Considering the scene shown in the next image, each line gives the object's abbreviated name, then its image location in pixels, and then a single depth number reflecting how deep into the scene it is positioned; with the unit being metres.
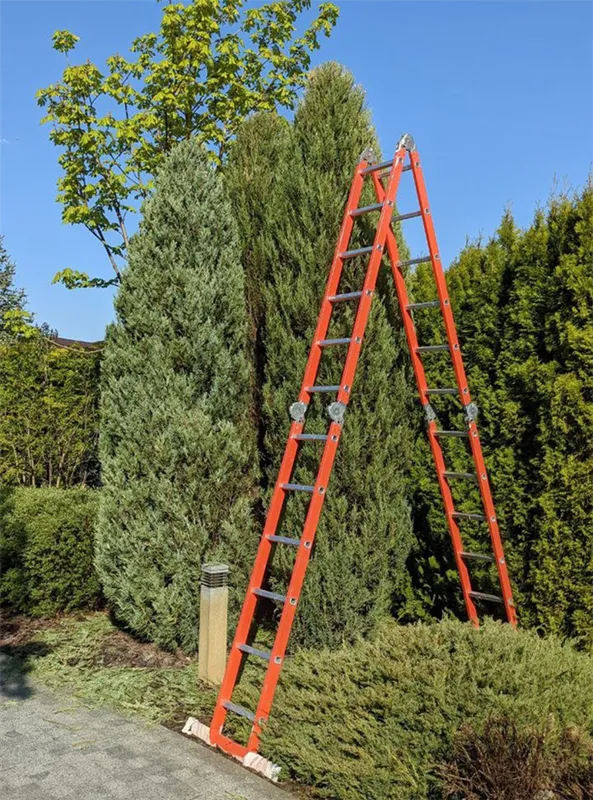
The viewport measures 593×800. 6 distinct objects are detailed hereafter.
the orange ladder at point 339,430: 3.78
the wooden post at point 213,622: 4.70
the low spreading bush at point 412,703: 3.19
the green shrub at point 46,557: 6.27
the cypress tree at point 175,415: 5.26
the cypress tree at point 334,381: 4.85
